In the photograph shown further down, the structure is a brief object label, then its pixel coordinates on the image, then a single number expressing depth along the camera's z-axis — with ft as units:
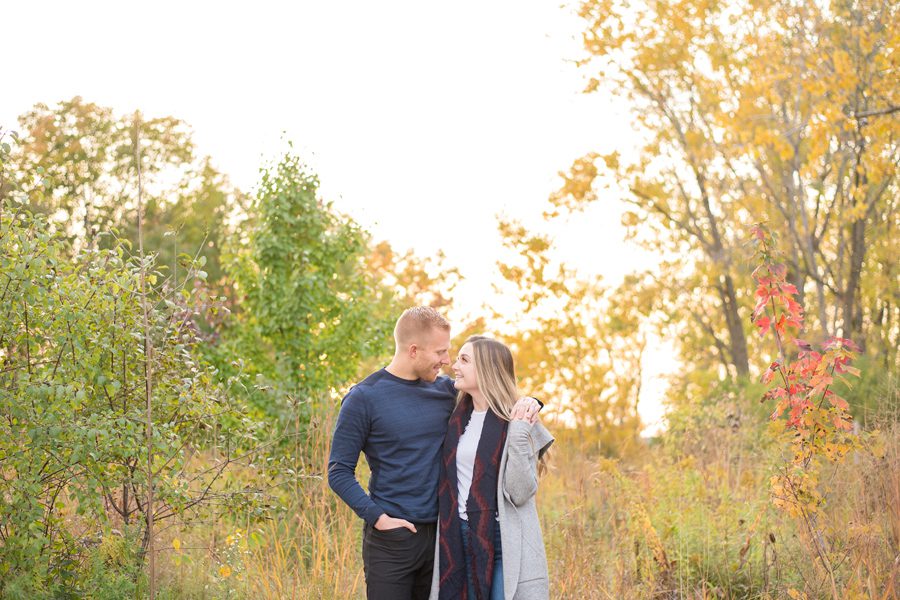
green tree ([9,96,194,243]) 84.79
